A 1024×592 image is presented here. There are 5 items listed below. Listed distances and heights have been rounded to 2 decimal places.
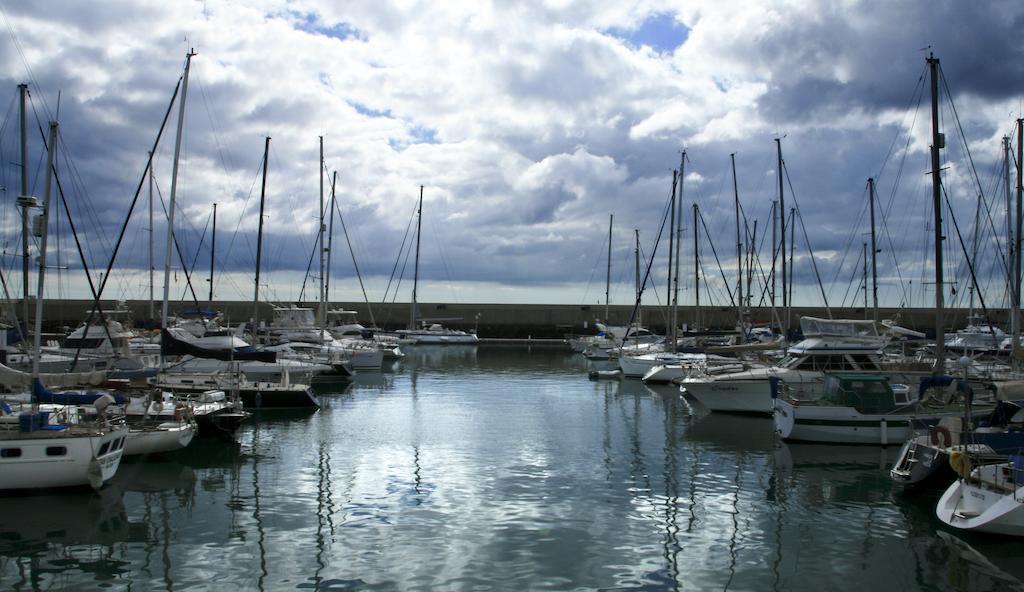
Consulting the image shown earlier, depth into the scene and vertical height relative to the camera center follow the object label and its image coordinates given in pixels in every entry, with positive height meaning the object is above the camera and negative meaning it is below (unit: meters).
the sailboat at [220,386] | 30.03 -3.13
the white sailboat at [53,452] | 17.19 -3.33
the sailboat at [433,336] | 87.06 -2.81
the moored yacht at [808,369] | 30.89 -1.99
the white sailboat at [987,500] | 14.75 -3.58
